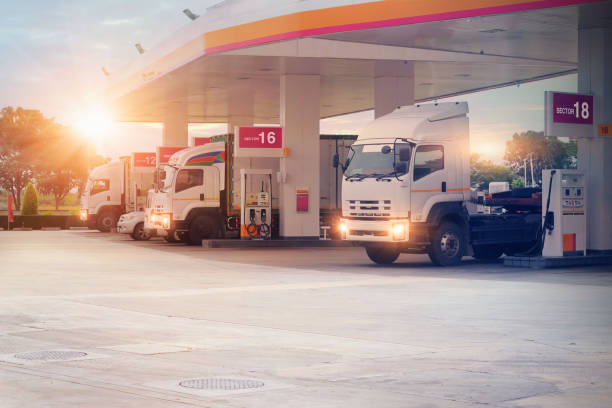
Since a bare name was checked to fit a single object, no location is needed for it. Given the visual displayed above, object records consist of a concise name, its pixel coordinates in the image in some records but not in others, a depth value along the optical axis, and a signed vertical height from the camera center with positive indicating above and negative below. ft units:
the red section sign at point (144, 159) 133.08 +8.14
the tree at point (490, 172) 440.04 +21.87
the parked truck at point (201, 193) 102.63 +2.51
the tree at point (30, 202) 184.24 +2.60
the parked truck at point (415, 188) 68.23 +2.12
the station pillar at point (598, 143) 73.36 +5.91
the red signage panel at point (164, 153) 125.70 +8.53
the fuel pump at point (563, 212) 70.69 +0.34
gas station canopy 70.74 +16.56
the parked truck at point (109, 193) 137.59 +3.36
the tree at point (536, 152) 398.42 +28.44
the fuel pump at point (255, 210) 100.58 +0.63
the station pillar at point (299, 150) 103.50 +7.40
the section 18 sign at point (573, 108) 69.94 +8.35
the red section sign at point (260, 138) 99.71 +8.52
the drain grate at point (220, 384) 24.84 -4.62
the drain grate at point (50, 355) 29.53 -4.56
